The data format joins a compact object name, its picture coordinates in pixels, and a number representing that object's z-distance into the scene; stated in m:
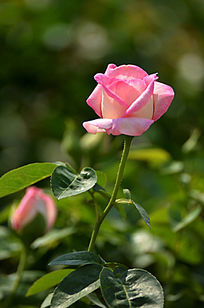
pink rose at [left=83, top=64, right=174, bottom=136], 1.30
